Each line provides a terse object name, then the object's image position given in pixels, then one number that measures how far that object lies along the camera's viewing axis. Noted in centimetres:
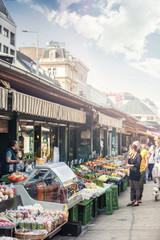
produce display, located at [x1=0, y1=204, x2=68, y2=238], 486
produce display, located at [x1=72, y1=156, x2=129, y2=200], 831
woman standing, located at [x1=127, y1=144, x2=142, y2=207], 909
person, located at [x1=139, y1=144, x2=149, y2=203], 960
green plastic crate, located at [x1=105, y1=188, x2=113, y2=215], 827
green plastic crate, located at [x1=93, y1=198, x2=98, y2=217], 811
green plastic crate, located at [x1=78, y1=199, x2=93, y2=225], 704
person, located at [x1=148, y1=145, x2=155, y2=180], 1471
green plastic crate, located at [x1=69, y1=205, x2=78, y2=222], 657
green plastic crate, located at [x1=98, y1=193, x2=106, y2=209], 902
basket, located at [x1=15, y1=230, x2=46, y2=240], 478
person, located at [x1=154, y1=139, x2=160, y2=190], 1045
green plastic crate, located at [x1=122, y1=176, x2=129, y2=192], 1213
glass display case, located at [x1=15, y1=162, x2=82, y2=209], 612
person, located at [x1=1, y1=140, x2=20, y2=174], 766
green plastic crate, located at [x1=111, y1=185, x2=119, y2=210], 881
